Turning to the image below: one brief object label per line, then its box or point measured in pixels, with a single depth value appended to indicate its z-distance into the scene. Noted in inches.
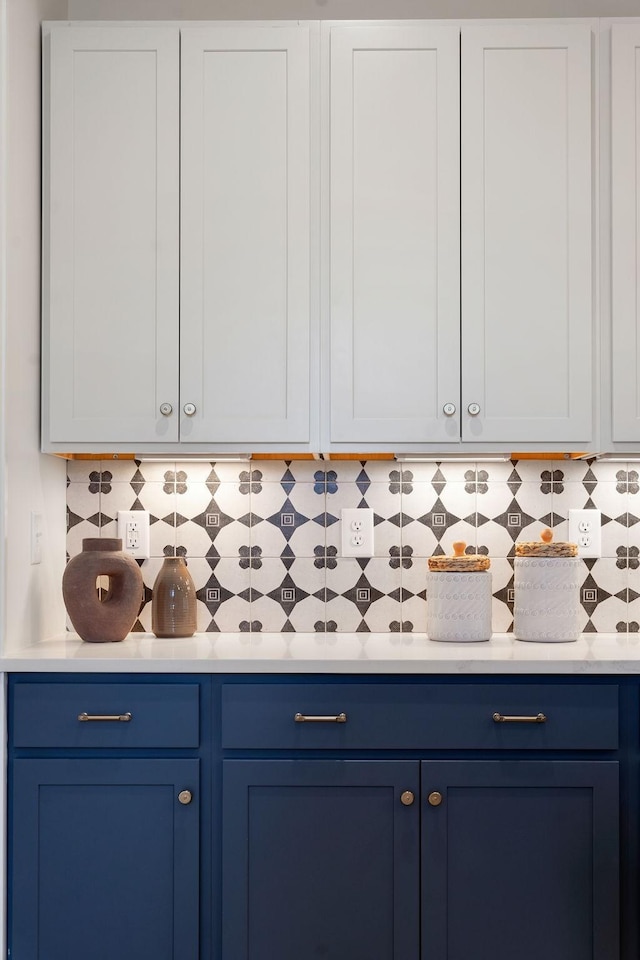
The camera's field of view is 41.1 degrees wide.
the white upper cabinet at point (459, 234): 83.8
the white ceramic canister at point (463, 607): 86.4
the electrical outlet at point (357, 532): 95.3
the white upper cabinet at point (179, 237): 84.0
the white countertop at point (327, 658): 74.1
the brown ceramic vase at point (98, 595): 83.5
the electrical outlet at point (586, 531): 95.3
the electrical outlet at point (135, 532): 95.5
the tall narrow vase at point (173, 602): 89.2
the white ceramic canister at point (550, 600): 86.5
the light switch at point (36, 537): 85.0
